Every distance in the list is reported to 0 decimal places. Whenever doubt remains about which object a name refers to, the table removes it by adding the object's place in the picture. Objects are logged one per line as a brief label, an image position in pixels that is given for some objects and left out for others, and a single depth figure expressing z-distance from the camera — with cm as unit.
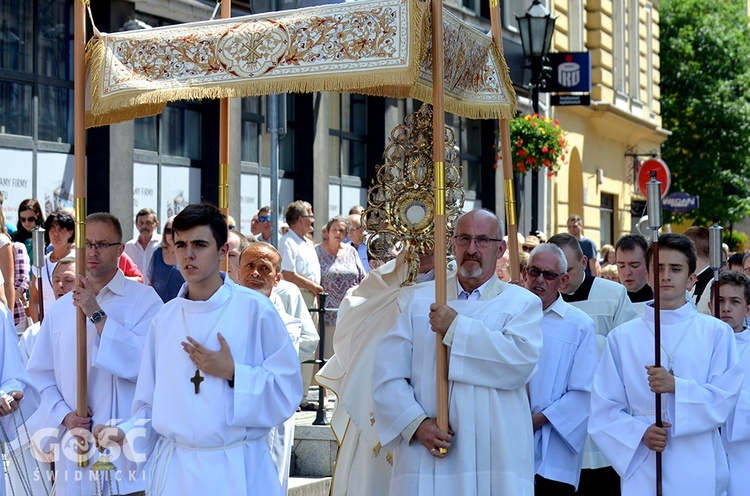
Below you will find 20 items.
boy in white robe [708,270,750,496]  705
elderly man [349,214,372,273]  1412
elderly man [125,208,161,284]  1195
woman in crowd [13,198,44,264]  1067
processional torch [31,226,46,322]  725
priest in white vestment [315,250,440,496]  727
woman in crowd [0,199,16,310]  962
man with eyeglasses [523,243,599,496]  711
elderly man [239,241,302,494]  834
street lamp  1734
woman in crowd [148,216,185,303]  1017
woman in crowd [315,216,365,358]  1295
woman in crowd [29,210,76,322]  895
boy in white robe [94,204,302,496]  561
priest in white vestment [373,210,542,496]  620
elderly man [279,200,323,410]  1252
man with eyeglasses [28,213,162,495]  652
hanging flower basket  2027
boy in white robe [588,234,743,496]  646
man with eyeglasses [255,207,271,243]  1362
